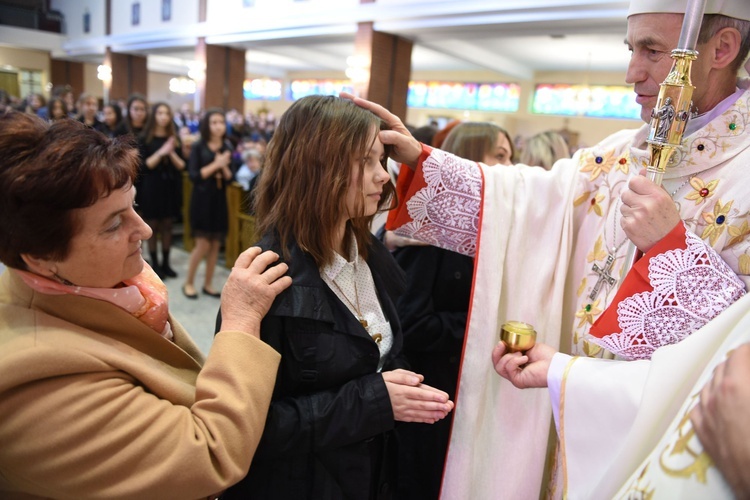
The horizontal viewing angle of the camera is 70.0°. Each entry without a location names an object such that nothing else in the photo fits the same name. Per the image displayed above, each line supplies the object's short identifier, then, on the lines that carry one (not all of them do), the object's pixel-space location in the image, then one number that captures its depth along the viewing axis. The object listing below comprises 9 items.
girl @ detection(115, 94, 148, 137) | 5.52
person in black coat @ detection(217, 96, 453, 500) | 1.24
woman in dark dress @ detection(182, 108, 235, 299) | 4.85
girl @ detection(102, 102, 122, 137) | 6.26
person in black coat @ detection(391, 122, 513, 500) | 2.06
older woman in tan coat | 0.88
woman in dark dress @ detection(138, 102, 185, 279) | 5.25
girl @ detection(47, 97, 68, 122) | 7.70
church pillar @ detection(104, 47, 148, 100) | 16.03
